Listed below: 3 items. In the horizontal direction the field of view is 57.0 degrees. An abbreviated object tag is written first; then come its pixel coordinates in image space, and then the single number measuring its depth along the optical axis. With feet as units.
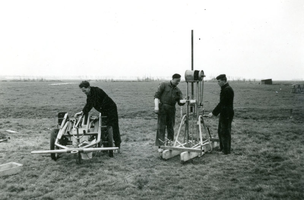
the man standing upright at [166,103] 24.43
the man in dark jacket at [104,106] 24.21
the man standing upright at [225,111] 24.11
